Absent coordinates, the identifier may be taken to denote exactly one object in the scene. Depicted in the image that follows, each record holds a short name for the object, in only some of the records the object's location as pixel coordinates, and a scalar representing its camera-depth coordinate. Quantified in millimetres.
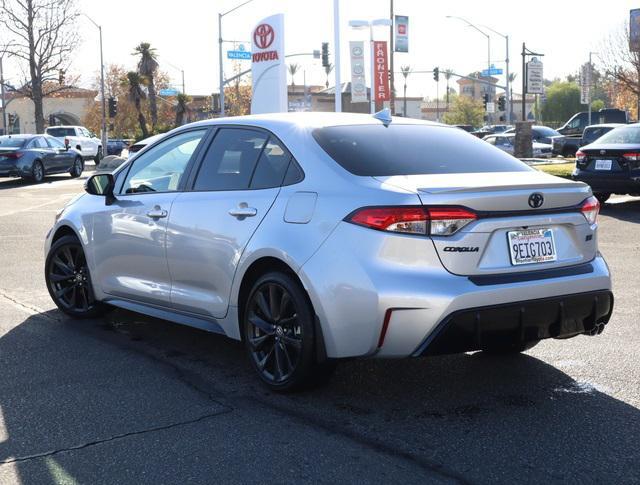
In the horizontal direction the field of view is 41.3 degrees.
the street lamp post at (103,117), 47119
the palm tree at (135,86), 72938
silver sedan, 4297
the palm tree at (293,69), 136425
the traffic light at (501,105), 64688
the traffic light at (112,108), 47969
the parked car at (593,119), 39875
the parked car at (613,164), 14953
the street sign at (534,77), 29344
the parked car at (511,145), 34375
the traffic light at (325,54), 48219
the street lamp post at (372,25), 41062
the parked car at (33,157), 25938
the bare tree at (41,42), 48406
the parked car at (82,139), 39906
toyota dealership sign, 32469
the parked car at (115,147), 52562
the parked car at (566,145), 35719
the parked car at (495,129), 57031
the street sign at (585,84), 41862
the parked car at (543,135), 38531
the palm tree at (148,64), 74500
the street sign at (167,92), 93125
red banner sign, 40875
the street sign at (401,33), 46688
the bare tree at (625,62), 41853
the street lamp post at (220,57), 48119
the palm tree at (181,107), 73500
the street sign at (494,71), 93944
